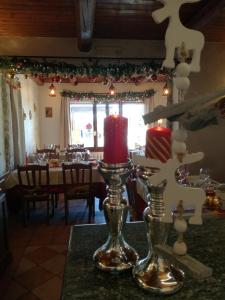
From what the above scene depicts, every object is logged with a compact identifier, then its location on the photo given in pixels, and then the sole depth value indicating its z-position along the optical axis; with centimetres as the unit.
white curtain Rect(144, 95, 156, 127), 776
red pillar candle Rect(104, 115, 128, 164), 82
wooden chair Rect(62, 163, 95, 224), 393
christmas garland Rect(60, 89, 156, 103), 740
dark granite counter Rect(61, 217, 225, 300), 74
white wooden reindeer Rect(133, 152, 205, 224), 67
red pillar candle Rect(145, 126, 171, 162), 73
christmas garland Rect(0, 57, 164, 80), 403
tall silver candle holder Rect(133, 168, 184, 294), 75
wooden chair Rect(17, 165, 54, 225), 384
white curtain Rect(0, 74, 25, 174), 409
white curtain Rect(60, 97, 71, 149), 754
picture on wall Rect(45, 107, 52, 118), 754
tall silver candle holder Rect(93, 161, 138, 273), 85
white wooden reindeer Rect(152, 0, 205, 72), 68
